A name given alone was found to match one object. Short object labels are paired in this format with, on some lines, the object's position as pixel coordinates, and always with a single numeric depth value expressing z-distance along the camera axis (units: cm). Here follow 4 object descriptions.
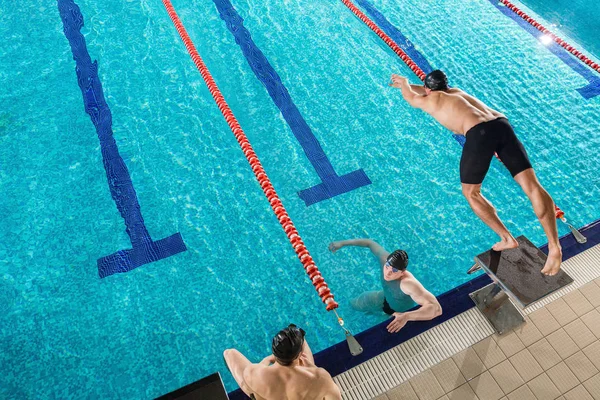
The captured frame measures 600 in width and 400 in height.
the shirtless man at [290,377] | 225
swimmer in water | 286
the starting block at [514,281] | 272
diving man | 298
